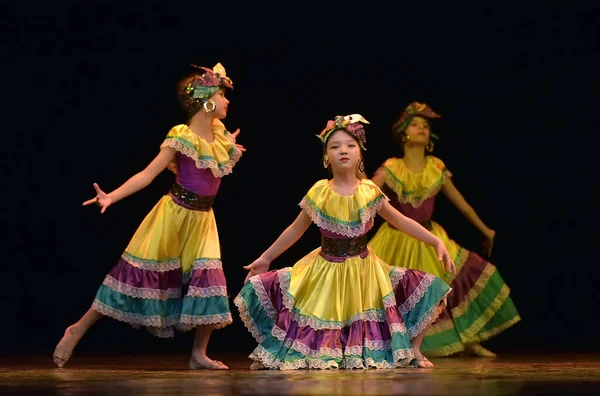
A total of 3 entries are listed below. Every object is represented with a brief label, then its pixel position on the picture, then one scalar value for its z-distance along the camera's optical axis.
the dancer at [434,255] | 12.99
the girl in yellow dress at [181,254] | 10.79
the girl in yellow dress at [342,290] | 10.31
